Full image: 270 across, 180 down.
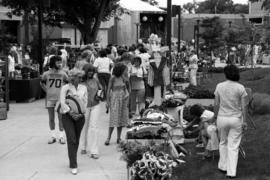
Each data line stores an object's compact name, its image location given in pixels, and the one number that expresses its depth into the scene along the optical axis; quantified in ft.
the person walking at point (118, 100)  33.50
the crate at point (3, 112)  45.44
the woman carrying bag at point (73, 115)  26.71
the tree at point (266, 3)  49.47
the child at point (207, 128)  27.22
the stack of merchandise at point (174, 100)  37.11
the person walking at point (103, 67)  49.49
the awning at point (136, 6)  93.24
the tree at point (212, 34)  109.91
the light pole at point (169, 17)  49.59
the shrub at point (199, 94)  53.21
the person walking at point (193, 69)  67.92
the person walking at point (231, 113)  24.32
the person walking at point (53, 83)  34.42
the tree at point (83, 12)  93.81
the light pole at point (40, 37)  63.82
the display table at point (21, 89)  56.54
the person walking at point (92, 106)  30.27
